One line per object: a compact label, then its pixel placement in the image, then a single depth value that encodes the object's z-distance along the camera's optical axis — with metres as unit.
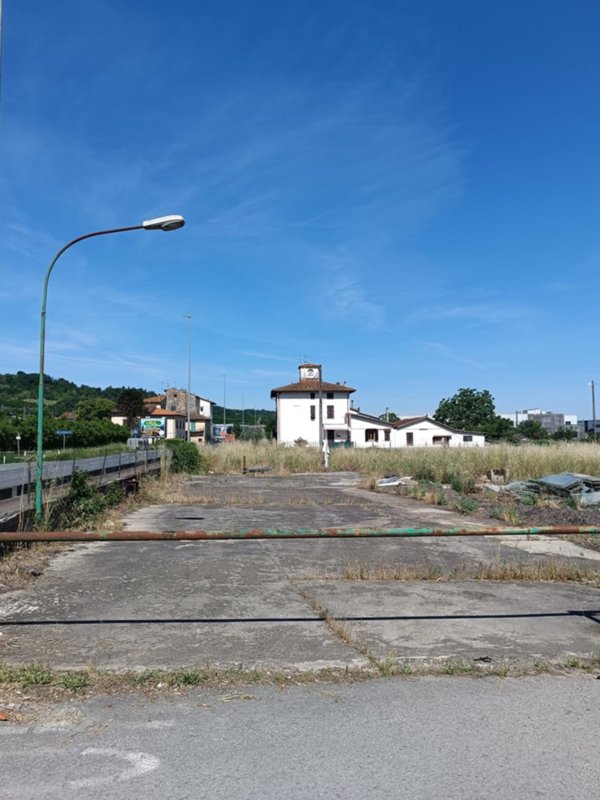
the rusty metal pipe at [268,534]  4.53
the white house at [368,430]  77.94
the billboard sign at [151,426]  79.19
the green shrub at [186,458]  33.22
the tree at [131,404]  97.50
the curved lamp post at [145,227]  10.67
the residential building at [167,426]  81.07
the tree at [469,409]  118.62
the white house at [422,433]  81.44
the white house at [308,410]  73.94
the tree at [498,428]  100.70
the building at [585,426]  123.94
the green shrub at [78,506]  10.98
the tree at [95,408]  97.12
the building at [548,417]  177.50
